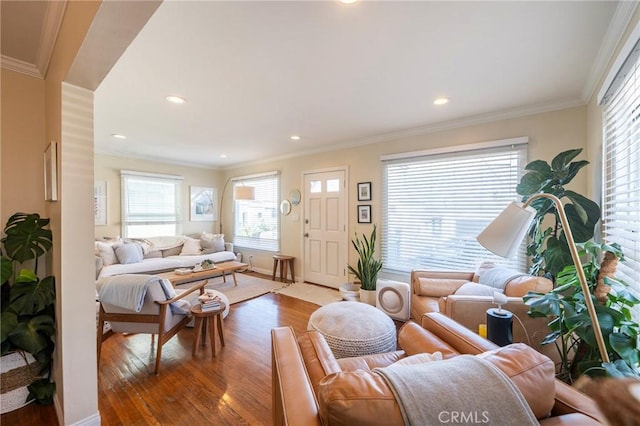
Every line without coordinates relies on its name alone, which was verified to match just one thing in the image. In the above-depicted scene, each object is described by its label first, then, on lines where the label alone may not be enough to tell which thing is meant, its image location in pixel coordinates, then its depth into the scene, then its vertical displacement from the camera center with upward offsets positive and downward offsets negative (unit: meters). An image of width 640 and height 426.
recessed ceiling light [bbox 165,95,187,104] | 2.58 +1.10
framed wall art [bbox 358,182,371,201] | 4.06 +0.30
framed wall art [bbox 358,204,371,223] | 4.07 -0.04
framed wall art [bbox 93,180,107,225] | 4.65 +0.17
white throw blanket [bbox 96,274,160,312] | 2.02 -0.62
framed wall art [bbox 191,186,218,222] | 6.04 +0.17
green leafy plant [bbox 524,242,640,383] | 1.18 -0.53
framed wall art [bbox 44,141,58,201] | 1.54 +0.23
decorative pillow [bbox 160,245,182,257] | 5.03 -0.78
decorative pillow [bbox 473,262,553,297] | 2.11 -0.62
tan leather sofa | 0.68 -0.61
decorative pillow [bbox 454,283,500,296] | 2.29 -0.70
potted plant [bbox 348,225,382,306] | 3.54 -0.84
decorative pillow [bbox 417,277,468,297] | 2.75 -0.79
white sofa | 3.95 -0.83
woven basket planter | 1.68 -1.08
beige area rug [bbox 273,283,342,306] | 3.95 -1.32
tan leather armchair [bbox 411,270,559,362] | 1.99 -0.78
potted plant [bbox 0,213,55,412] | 1.58 -0.59
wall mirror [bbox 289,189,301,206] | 5.01 +0.27
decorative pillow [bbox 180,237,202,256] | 5.12 -0.72
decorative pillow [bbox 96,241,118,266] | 4.02 -0.65
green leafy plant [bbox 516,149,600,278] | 1.95 +0.01
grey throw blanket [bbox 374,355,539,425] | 0.66 -0.48
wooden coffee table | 3.58 -0.90
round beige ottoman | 1.85 -0.87
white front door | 4.41 -0.30
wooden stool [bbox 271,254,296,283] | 5.00 -1.04
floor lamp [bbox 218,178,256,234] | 5.04 +0.33
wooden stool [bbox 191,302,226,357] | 2.35 -1.02
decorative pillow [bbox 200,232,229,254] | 5.38 -0.67
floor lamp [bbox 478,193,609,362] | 1.23 -0.08
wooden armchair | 2.10 -0.85
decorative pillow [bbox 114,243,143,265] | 4.19 -0.69
